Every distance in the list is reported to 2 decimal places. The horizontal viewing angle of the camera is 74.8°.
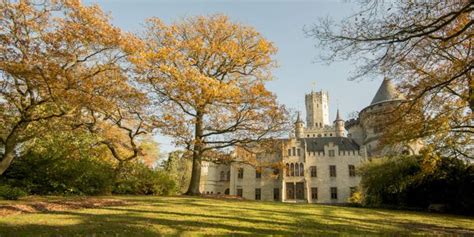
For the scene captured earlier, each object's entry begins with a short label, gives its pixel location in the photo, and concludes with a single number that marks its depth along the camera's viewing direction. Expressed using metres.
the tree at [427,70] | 7.05
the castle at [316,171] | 40.94
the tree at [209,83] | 16.25
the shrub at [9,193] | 11.13
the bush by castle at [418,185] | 15.61
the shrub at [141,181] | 17.73
